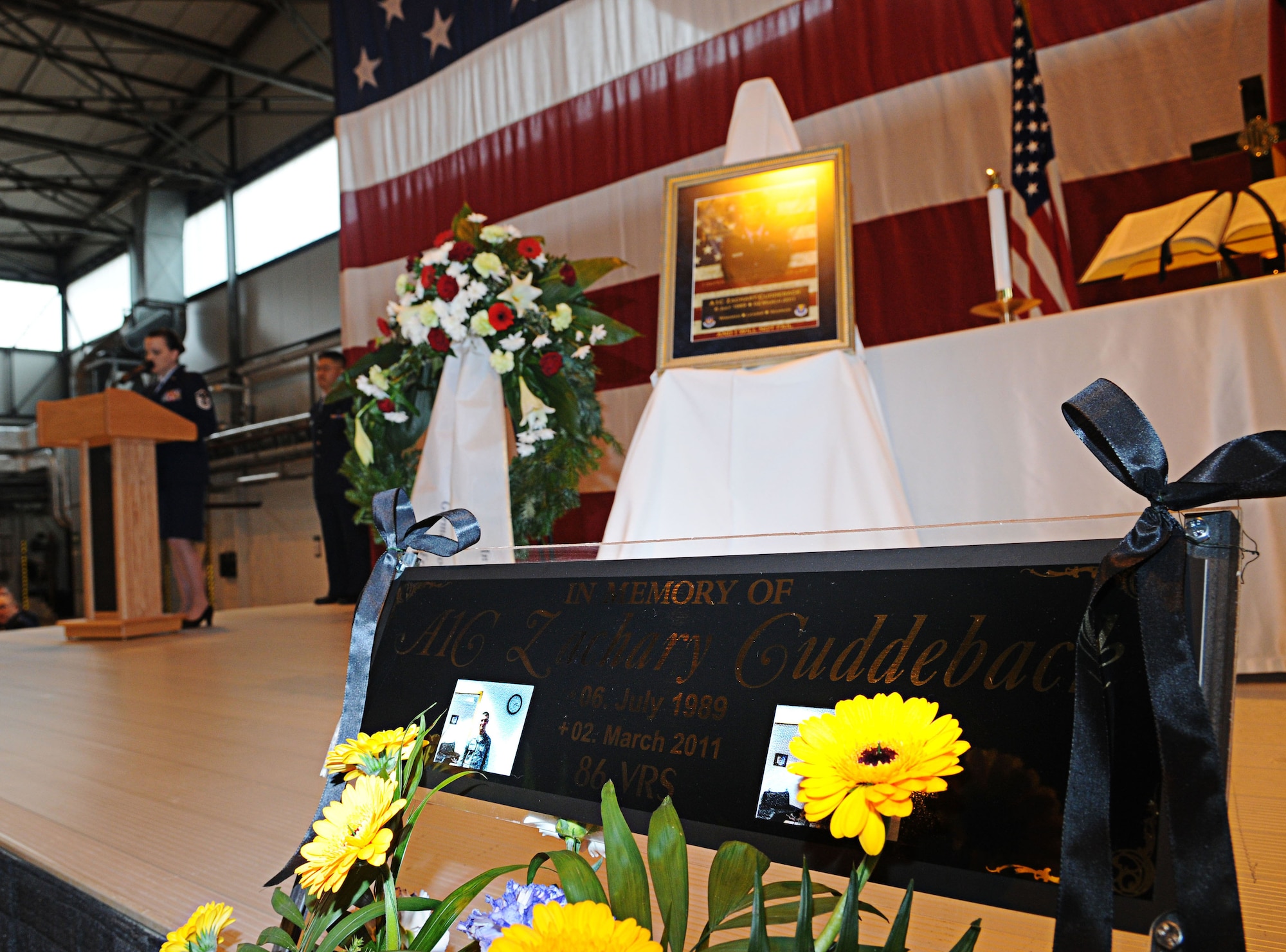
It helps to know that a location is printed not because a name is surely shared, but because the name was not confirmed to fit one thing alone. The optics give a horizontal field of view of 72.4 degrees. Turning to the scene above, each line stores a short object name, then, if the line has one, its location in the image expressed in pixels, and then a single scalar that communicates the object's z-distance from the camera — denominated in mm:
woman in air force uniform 3912
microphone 5872
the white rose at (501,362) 1843
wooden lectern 3609
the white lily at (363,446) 2076
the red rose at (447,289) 1848
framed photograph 1523
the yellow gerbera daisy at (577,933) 292
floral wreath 1889
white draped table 1298
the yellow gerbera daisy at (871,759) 309
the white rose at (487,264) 1898
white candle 1735
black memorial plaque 382
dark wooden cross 1739
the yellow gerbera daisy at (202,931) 371
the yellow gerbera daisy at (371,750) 419
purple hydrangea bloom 363
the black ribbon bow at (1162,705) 309
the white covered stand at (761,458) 1396
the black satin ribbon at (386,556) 614
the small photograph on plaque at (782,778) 437
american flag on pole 2305
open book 1647
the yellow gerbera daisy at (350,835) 336
